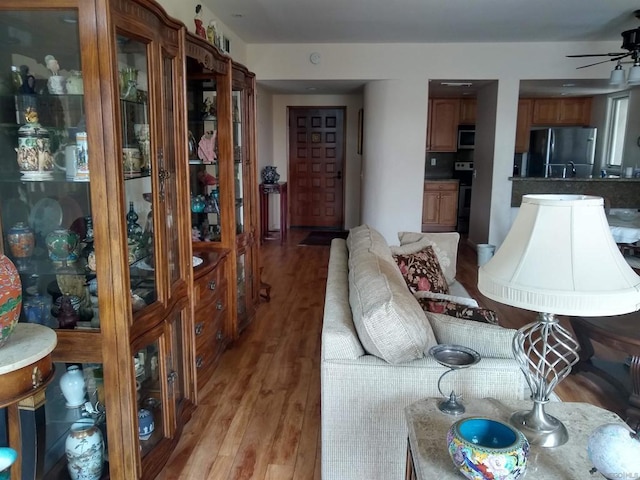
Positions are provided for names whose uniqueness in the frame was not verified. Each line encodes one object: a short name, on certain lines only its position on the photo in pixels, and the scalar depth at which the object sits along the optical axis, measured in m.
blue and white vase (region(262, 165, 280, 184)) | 7.42
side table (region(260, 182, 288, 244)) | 7.31
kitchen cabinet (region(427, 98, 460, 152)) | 8.07
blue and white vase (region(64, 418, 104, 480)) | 1.80
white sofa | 1.82
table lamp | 1.18
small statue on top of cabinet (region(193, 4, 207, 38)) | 3.70
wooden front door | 8.14
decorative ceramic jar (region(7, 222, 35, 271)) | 1.82
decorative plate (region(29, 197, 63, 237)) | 1.86
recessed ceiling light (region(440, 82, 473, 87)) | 6.15
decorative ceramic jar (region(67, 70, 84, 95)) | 1.67
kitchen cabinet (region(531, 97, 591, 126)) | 8.12
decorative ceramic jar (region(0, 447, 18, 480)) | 1.21
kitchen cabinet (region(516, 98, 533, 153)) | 8.20
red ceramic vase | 1.32
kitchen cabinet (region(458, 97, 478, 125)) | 8.07
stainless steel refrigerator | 7.74
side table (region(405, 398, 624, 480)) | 1.21
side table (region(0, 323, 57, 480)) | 1.32
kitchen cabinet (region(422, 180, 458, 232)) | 8.17
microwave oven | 8.28
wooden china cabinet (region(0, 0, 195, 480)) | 1.64
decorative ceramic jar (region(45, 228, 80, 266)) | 1.85
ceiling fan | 4.17
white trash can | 5.70
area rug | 7.29
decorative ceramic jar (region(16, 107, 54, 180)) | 1.77
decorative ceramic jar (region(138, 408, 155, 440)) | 2.04
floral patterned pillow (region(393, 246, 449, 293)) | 3.00
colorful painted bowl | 1.10
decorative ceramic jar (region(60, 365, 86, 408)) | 1.86
